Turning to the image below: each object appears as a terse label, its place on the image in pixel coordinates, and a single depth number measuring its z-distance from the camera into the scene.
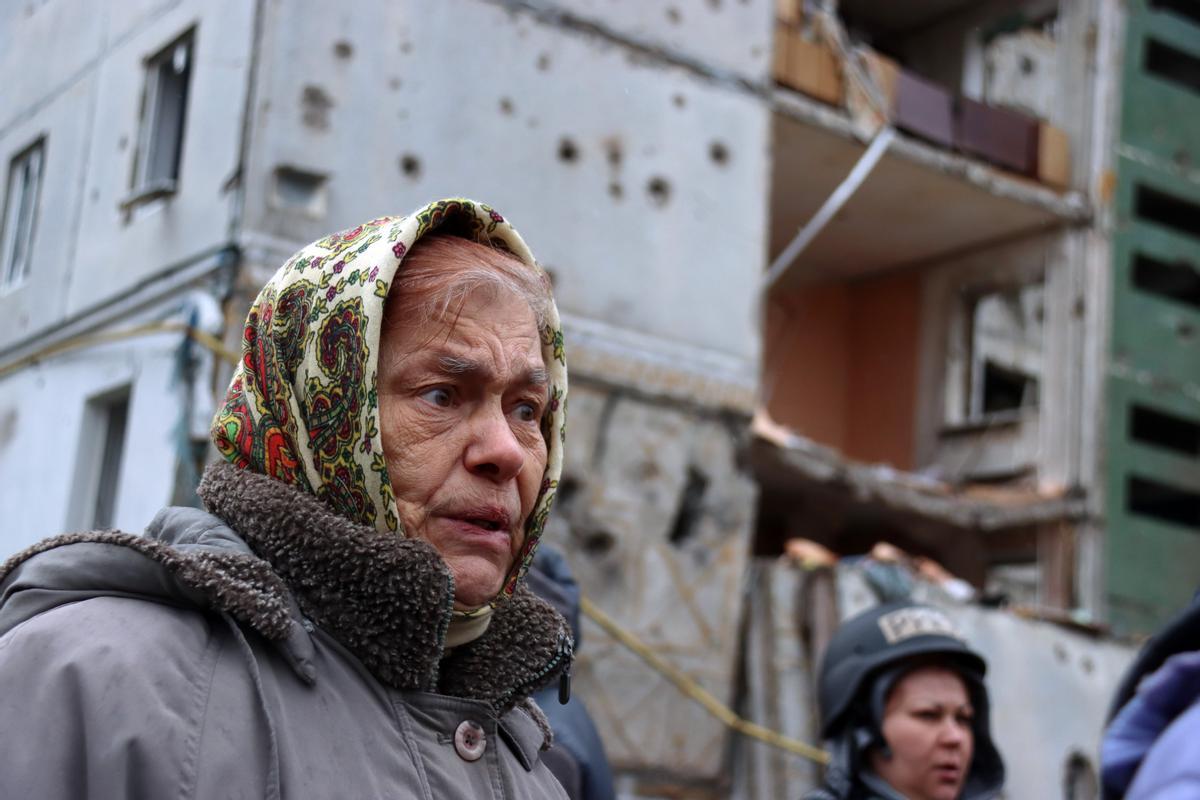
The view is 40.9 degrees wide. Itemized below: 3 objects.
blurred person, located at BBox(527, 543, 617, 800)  3.79
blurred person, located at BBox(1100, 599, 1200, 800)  2.12
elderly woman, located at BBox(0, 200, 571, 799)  1.70
